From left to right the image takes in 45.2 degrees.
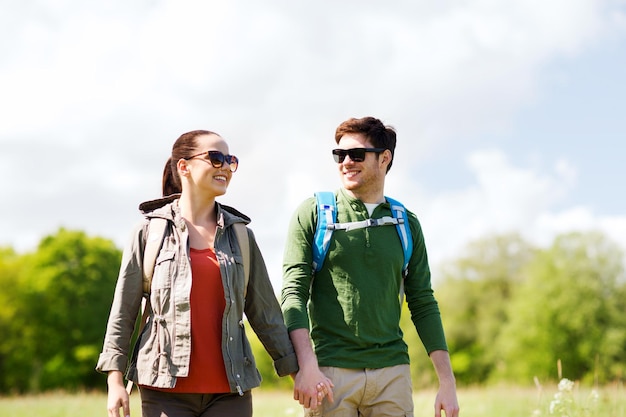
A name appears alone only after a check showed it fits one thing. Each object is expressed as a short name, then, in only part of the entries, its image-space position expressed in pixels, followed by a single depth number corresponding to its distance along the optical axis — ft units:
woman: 14.16
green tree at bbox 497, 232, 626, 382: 141.08
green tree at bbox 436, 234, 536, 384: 165.99
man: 16.06
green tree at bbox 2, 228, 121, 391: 147.54
